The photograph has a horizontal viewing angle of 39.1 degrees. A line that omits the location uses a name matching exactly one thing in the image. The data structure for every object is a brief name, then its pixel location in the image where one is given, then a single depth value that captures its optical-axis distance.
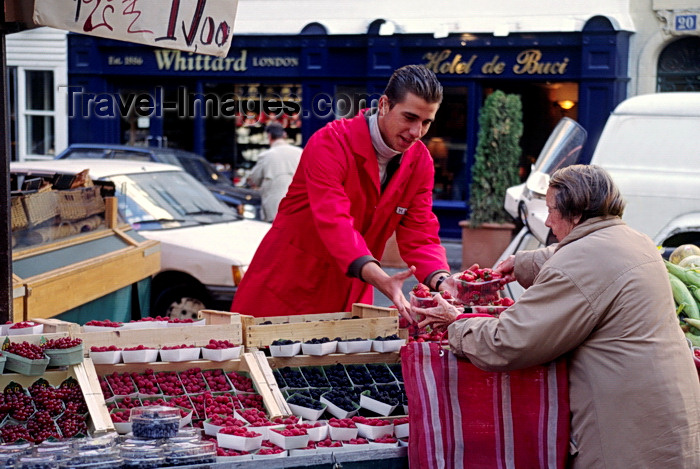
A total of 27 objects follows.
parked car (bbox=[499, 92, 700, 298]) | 9.08
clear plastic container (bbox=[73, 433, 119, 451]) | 3.47
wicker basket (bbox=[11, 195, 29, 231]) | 6.89
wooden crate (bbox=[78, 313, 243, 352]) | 4.46
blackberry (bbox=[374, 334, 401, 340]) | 4.68
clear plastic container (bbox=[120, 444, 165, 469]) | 3.40
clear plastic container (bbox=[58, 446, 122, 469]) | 3.35
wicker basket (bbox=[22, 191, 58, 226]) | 7.13
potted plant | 13.85
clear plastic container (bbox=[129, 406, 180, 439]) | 3.58
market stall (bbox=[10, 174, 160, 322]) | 6.73
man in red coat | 4.36
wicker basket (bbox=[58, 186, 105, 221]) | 7.84
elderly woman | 3.33
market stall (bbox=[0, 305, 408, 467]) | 3.60
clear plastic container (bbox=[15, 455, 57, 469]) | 3.28
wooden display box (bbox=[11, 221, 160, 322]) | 6.42
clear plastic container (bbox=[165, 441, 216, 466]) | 3.44
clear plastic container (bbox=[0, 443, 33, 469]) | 3.31
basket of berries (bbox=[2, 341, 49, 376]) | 3.98
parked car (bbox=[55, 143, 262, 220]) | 14.03
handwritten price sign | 4.83
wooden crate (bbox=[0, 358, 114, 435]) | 3.78
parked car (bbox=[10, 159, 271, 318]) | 9.45
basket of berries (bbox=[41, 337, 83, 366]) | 4.02
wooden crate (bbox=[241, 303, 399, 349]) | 4.58
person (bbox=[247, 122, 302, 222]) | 12.25
